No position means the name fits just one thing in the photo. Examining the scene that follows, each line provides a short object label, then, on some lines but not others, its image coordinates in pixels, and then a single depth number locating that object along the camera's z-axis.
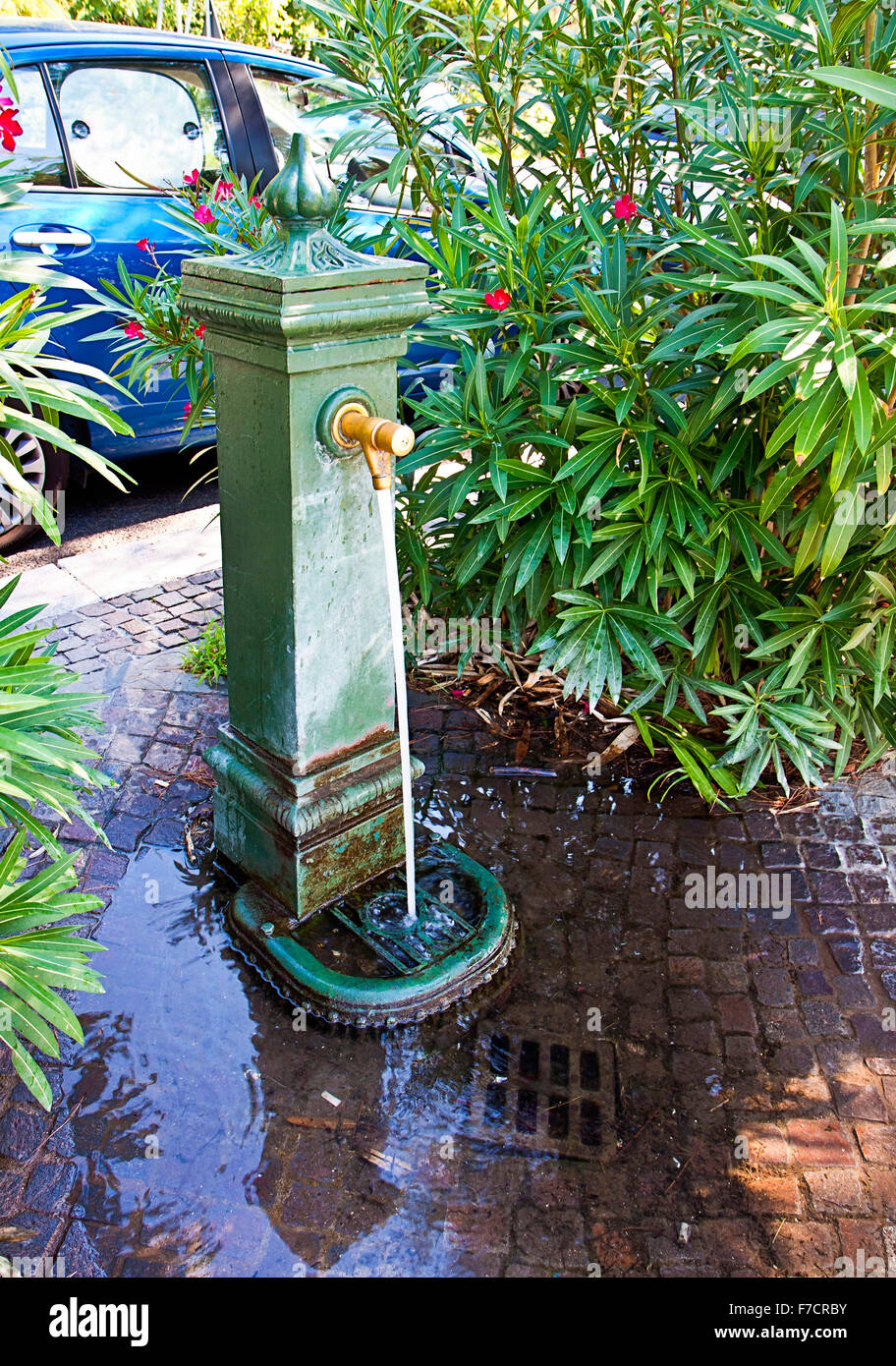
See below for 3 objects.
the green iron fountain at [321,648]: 2.20
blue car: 4.53
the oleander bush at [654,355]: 2.71
